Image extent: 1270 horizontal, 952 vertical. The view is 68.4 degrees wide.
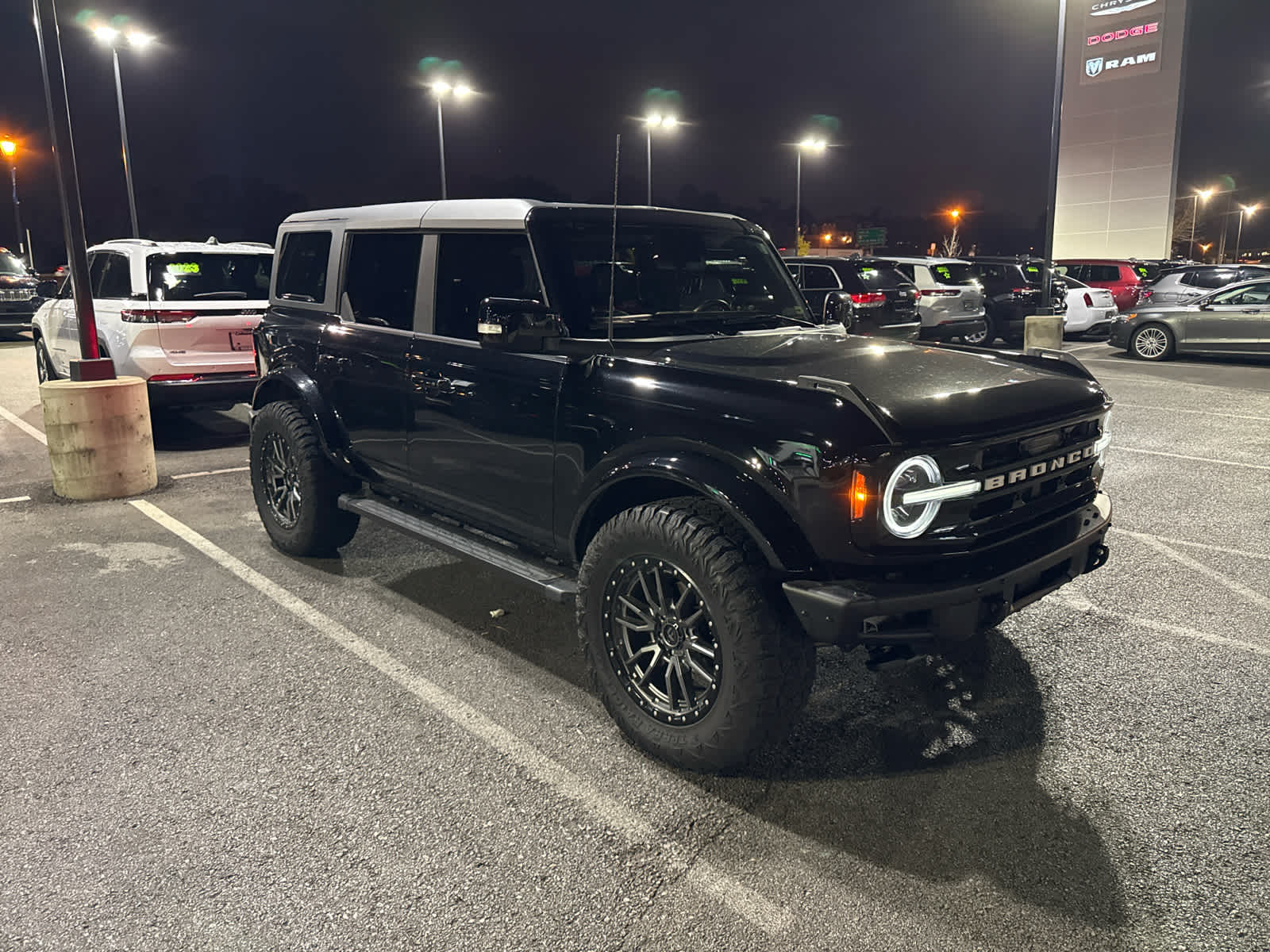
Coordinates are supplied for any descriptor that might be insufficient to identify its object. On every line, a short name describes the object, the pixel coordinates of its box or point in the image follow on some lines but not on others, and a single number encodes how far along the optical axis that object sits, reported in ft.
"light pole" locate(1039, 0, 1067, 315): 54.80
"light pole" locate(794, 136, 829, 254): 127.44
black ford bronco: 9.67
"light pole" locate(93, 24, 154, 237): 69.09
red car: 70.33
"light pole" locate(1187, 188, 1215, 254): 242.58
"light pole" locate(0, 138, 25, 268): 117.50
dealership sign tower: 168.04
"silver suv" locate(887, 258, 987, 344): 52.11
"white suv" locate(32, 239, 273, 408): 28.84
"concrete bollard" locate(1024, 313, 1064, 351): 52.70
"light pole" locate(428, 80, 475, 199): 88.48
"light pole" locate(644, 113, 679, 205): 90.74
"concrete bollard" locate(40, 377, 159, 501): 23.03
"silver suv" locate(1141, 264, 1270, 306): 55.77
